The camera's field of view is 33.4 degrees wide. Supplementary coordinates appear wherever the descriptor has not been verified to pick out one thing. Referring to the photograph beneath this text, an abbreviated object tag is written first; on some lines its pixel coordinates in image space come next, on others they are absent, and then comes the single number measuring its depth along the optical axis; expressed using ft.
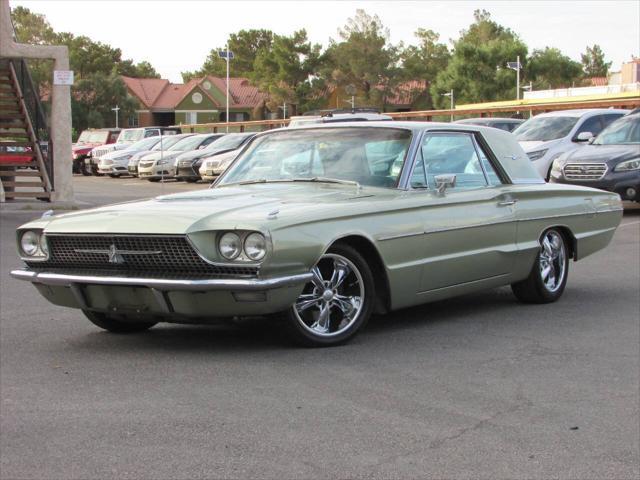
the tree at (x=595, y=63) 486.79
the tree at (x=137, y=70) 427.33
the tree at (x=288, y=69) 332.60
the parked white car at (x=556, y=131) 62.57
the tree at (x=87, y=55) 350.84
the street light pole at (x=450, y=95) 297.94
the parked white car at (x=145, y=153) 111.86
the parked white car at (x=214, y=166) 90.68
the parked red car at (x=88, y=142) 132.05
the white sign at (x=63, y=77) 69.82
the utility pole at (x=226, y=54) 219.20
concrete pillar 70.03
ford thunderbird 20.13
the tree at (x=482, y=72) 303.48
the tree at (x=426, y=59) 350.84
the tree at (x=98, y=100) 311.47
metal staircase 72.64
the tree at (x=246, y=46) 433.48
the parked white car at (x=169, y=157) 101.76
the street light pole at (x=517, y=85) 272.88
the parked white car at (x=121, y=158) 118.11
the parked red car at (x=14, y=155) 72.76
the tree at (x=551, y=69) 315.17
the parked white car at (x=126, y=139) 128.77
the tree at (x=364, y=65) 344.28
